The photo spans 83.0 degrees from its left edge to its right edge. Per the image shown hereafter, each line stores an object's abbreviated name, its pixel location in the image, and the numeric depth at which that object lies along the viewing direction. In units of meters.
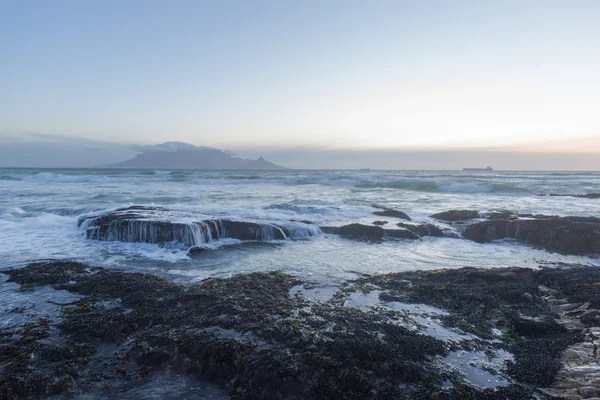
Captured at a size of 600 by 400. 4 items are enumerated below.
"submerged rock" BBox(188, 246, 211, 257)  11.38
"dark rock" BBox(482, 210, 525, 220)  16.93
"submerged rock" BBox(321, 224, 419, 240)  14.45
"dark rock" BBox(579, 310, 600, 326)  5.62
